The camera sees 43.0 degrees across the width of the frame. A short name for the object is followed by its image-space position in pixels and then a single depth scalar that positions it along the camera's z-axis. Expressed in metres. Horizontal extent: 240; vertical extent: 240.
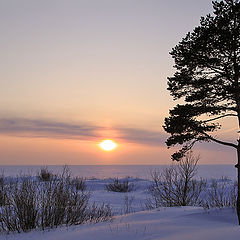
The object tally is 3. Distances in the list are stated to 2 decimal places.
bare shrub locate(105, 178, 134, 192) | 28.69
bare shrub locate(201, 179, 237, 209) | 24.05
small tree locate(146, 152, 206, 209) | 16.86
